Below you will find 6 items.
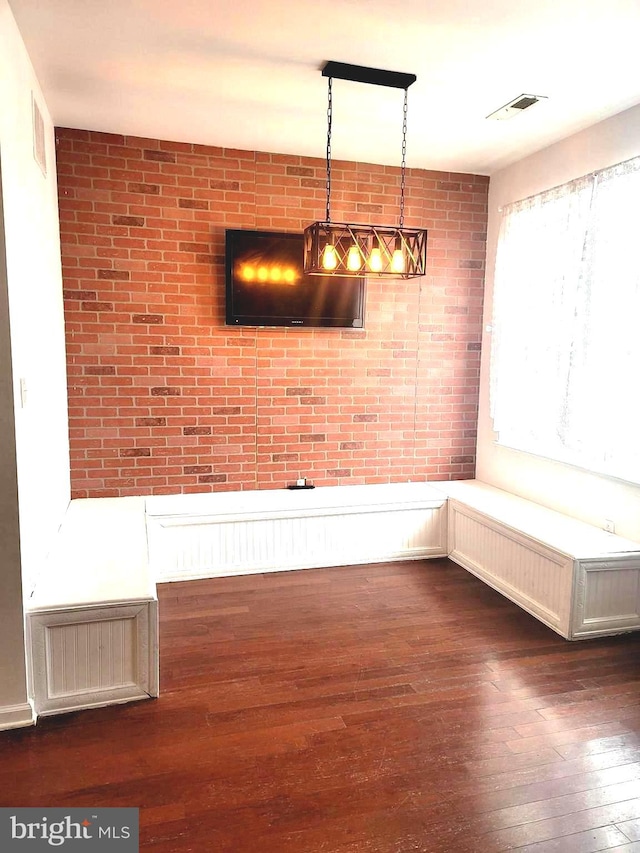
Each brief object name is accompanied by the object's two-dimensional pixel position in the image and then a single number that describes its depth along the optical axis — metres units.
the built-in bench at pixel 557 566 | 3.23
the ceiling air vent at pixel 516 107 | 3.18
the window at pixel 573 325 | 3.32
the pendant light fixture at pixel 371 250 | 2.98
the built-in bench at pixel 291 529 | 3.95
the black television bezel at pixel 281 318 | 4.11
